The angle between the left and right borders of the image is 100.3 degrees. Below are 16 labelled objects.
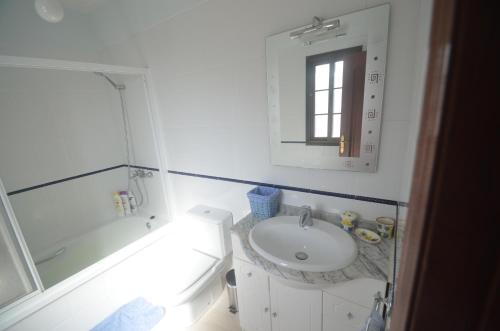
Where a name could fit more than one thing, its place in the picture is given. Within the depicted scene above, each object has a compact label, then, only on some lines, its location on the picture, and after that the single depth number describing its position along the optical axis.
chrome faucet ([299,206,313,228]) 1.19
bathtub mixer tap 2.23
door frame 0.19
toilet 1.49
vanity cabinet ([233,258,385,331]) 0.92
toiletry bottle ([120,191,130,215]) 2.35
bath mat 1.47
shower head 2.09
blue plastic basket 1.34
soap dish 1.05
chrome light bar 1.01
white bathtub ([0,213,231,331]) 1.28
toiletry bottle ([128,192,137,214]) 2.39
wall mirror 0.98
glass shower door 1.16
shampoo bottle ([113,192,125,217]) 2.32
